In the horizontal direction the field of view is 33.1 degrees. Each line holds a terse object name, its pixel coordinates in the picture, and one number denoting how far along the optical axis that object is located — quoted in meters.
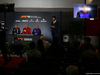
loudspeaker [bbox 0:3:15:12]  7.47
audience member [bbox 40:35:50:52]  5.45
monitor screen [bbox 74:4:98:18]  9.61
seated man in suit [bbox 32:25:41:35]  10.31
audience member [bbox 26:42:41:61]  4.08
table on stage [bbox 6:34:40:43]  9.24
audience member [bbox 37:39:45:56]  4.78
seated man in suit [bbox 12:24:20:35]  10.23
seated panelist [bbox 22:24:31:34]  10.56
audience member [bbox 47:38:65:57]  4.55
